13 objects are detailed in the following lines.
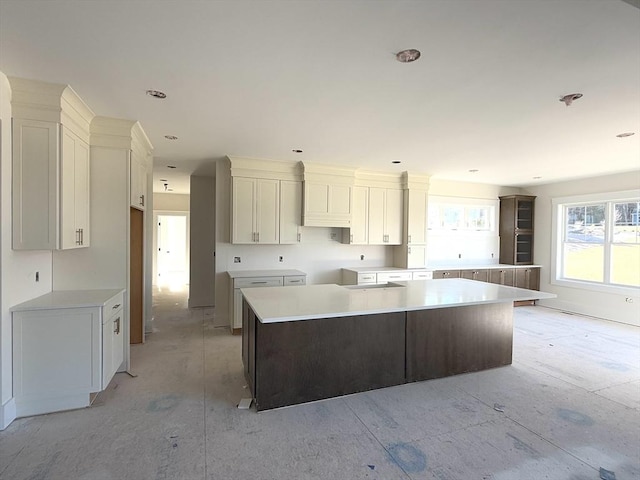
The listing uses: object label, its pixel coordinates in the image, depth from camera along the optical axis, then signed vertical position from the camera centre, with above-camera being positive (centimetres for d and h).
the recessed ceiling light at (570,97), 263 +114
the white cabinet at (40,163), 255 +55
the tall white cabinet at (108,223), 328 +11
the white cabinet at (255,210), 489 +38
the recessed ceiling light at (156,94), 266 +115
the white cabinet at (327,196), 519 +66
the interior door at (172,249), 969 -44
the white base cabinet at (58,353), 255 -95
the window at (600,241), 570 -2
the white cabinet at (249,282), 459 -66
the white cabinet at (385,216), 582 +38
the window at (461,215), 673 +49
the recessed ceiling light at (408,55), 204 +115
